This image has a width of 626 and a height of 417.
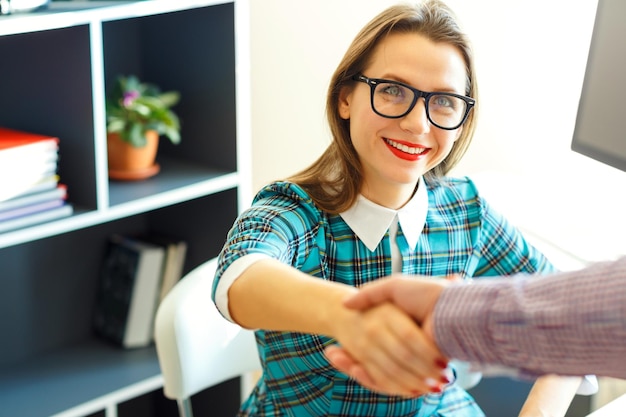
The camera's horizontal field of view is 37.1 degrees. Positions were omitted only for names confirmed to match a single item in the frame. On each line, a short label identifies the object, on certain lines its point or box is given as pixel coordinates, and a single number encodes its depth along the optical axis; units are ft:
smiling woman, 4.83
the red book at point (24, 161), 6.35
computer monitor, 5.66
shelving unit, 6.66
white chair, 5.42
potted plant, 7.30
